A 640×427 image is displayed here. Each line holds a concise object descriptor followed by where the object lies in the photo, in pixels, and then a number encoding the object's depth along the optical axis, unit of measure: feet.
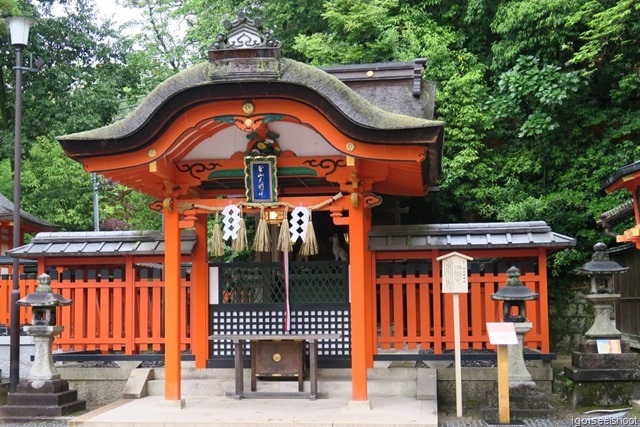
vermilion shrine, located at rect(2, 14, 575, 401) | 25.89
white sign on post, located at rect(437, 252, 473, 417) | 27.07
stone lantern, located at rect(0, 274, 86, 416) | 28.81
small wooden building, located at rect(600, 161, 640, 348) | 39.40
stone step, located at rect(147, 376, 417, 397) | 30.30
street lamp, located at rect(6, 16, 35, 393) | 32.19
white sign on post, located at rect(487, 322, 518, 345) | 25.11
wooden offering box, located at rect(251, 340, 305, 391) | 30.01
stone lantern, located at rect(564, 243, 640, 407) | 28.81
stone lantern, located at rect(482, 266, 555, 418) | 26.73
